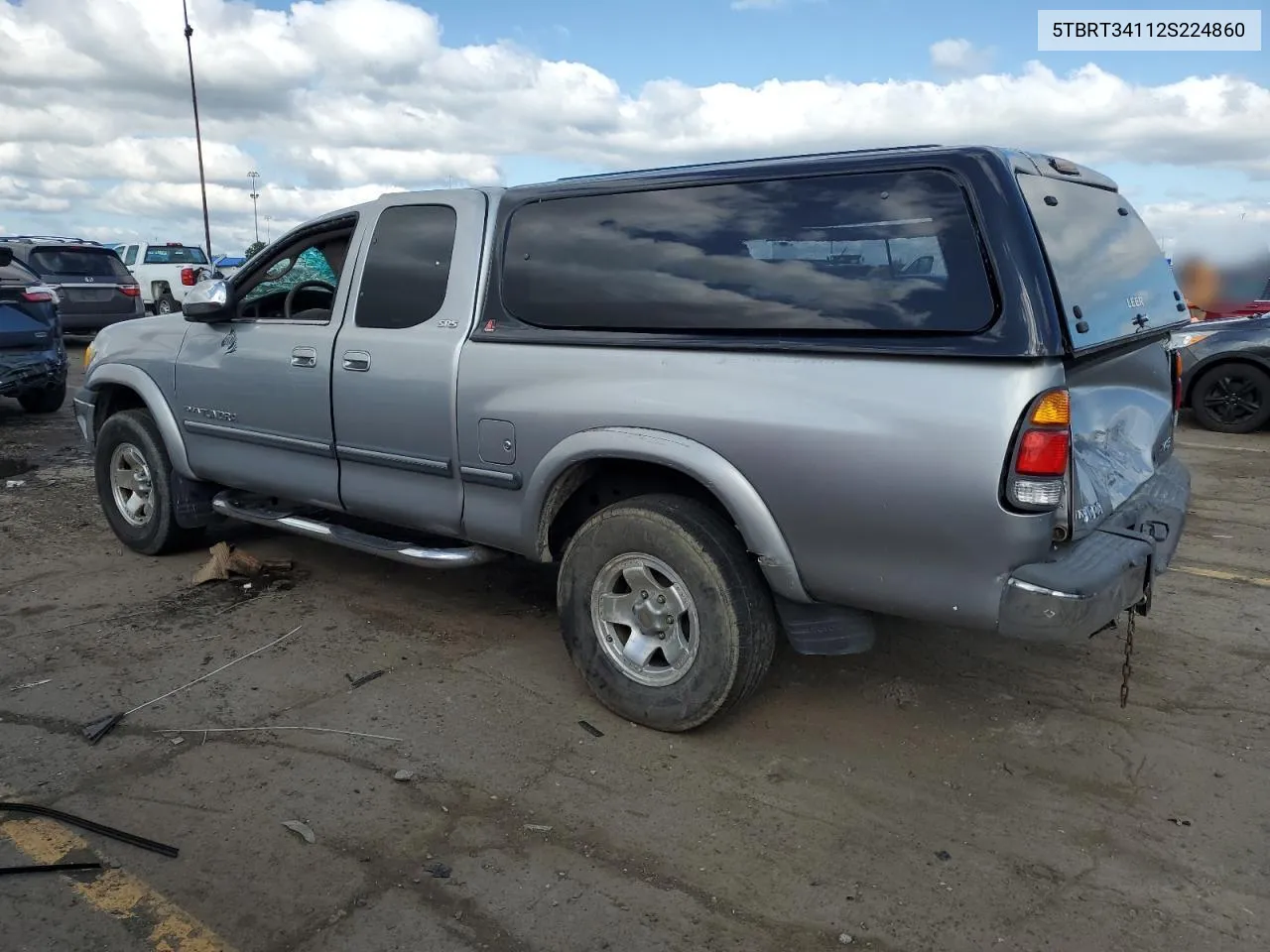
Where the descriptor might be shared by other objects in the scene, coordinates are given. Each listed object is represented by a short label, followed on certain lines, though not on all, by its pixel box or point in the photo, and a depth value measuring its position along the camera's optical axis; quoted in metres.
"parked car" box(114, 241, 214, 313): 22.92
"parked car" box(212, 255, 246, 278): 24.45
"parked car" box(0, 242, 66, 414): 9.16
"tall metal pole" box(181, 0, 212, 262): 26.67
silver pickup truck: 2.91
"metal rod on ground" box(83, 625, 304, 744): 3.66
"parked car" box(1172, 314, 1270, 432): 9.94
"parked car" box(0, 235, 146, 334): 15.13
